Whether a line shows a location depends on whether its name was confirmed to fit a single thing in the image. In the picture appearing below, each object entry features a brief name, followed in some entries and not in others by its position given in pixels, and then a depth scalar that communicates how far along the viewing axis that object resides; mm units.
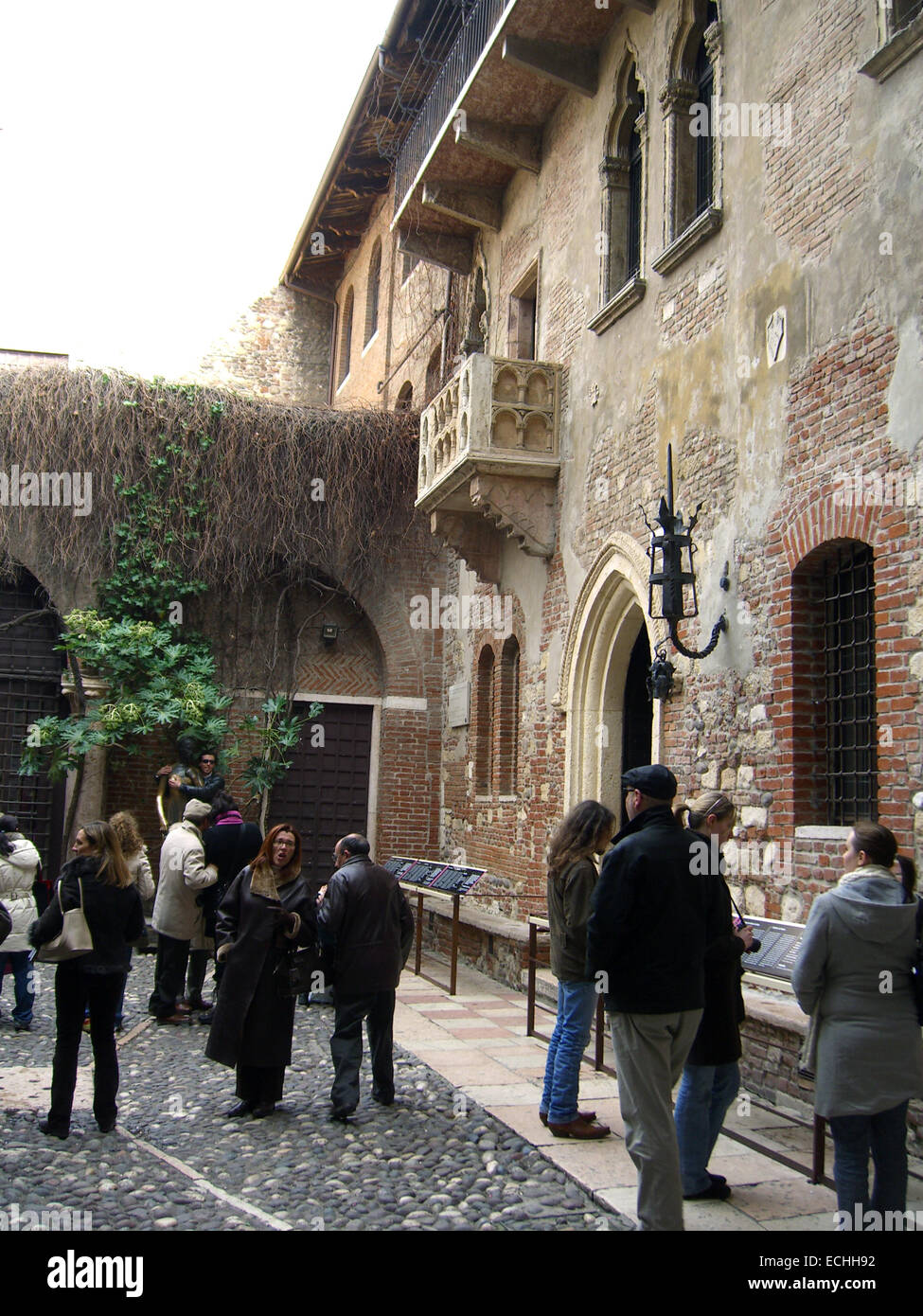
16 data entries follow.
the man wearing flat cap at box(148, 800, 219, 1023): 8195
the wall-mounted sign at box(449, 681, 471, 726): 13820
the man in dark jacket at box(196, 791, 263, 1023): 8375
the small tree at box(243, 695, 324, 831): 13988
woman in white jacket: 7902
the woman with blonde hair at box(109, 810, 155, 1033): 7441
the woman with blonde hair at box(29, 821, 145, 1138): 5727
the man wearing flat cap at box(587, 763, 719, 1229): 4055
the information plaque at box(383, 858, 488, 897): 9461
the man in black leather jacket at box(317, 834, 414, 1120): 6215
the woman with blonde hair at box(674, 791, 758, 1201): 4648
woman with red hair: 6004
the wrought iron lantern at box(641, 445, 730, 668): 7762
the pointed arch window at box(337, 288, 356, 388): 21156
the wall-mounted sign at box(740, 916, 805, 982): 5495
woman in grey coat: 4023
